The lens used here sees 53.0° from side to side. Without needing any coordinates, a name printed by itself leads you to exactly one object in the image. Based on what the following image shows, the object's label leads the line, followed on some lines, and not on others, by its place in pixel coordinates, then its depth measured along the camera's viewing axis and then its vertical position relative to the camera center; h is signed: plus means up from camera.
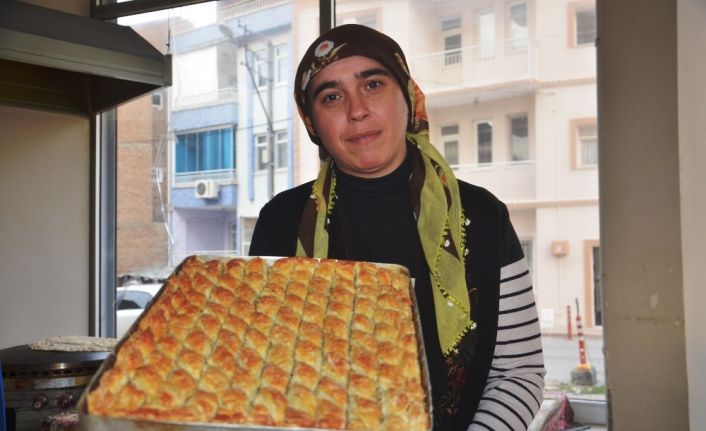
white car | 4.08 -0.40
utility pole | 3.64 +0.54
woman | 1.23 +0.01
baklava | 0.82 -0.16
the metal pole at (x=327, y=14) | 3.22 +1.00
